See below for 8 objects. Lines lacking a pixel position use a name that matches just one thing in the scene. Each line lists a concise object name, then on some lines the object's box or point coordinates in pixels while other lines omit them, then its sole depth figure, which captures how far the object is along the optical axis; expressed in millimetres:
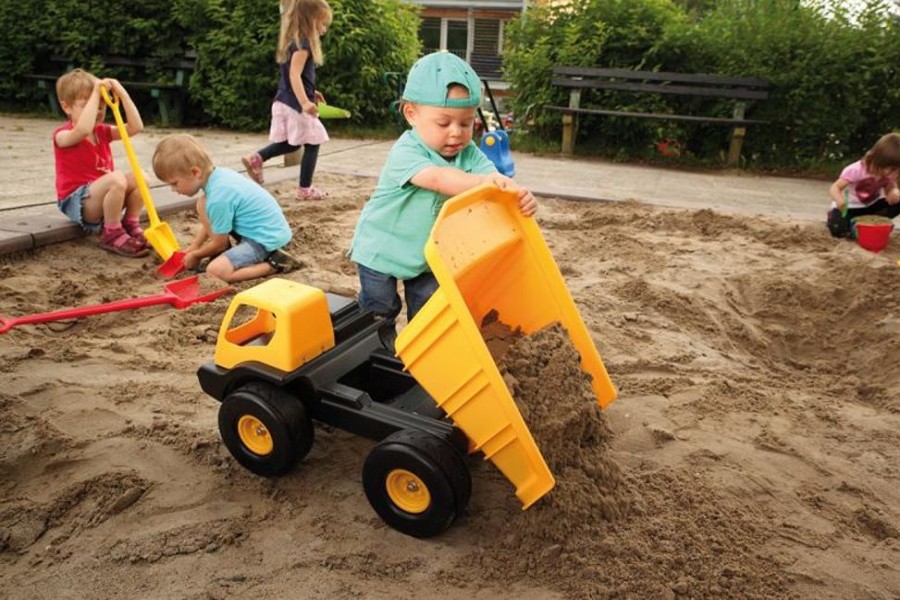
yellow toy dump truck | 1398
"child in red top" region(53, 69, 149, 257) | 3293
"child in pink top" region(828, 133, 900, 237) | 4152
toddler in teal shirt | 1743
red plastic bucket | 3859
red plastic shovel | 2490
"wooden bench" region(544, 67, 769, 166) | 7105
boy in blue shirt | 3066
